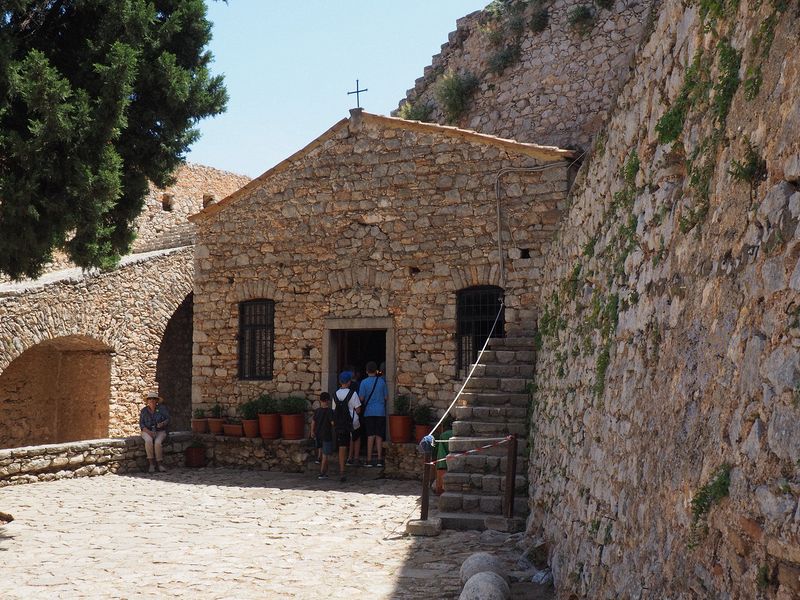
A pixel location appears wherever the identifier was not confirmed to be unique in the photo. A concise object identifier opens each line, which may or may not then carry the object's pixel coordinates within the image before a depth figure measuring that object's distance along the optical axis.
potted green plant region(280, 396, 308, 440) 14.15
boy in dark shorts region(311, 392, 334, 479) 13.27
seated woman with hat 14.41
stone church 13.05
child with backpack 12.95
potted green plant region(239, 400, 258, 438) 14.58
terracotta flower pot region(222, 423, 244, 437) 14.84
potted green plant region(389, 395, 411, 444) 13.10
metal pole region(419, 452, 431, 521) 8.94
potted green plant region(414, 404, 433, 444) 13.02
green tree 8.99
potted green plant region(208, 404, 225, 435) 15.05
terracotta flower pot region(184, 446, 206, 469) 14.99
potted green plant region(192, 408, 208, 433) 15.24
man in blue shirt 13.03
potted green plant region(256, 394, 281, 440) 14.31
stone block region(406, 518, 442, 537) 8.67
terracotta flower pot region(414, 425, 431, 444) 12.97
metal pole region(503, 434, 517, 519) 8.81
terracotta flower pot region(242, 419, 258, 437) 14.57
